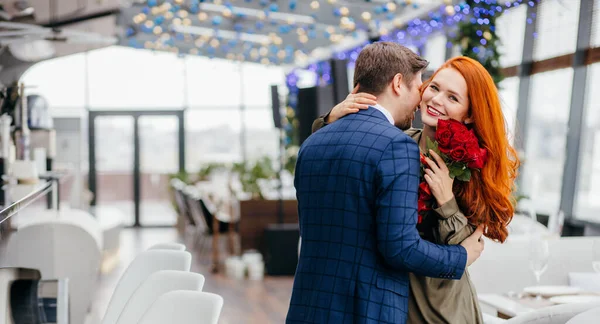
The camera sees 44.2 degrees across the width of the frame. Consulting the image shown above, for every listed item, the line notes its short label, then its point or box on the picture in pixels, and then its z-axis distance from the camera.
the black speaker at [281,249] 8.92
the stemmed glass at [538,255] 3.51
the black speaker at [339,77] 7.52
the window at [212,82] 16.78
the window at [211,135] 16.77
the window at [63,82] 15.80
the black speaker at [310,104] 7.84
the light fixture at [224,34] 15.14
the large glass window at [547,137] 8.73
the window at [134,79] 16.27
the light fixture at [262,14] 12.85
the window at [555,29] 8.20
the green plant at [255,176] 9.96
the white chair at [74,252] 5.24
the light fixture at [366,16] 11.02
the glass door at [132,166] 16.14
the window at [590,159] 7.96
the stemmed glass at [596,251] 4.67
